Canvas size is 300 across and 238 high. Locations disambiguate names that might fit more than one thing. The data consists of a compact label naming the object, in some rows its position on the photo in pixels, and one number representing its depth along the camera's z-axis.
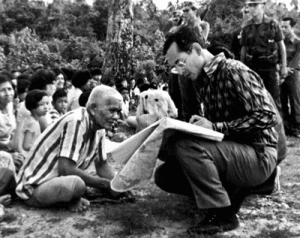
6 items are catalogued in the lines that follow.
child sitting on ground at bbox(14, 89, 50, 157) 4.77
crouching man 3.14
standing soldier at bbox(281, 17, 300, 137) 7.55
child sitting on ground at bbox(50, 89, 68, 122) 6.30
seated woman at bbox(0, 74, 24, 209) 3.89
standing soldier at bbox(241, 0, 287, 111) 6.82
